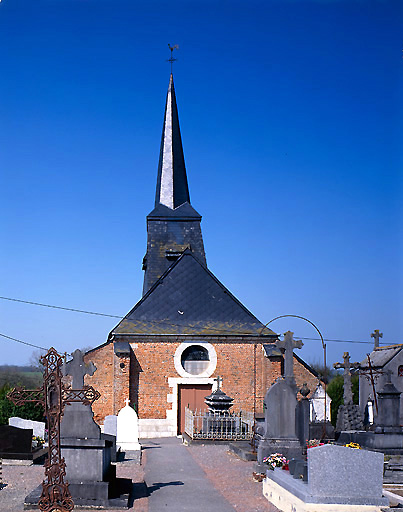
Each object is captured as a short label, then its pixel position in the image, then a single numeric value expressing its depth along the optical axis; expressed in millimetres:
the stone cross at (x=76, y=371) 11375
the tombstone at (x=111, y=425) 16438
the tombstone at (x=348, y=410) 20141
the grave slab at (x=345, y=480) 8562
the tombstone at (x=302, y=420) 14102
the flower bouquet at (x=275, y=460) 12246
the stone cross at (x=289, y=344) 15018
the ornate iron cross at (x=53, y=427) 8766
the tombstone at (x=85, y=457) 10016
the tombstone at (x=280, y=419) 13695
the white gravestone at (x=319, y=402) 24125
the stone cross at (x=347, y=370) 20984
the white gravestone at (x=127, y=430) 16984
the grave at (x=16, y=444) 15031
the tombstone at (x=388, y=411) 14266
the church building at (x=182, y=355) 23000
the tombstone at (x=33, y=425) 17719
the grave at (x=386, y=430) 14016
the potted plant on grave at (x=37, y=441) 15977
